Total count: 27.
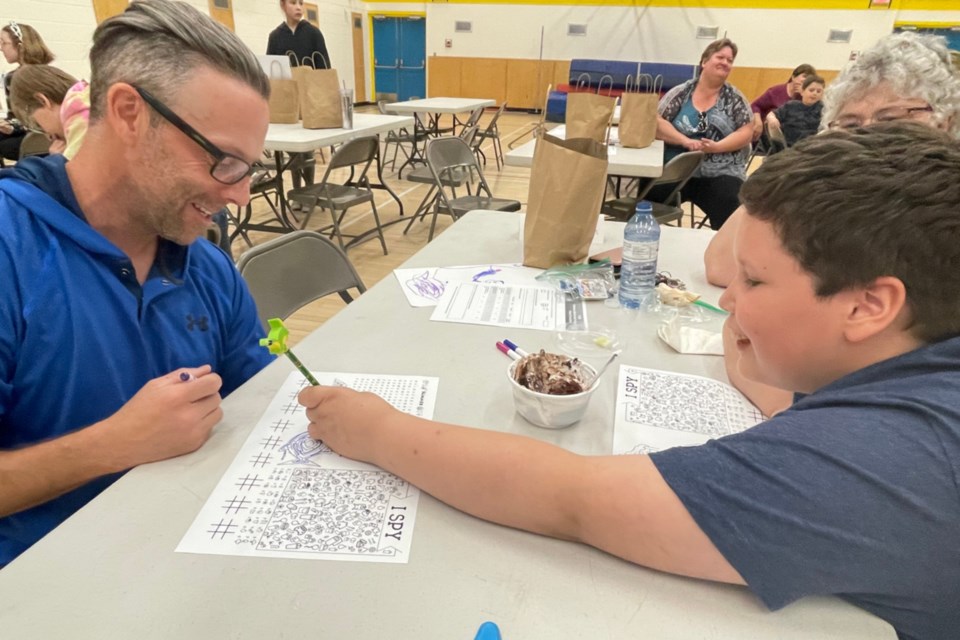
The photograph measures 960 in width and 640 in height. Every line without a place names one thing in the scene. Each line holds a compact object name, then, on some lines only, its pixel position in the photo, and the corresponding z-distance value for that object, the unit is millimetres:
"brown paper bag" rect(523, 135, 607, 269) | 1479
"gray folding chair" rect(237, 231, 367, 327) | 1416
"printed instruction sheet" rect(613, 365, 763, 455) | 854
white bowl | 842
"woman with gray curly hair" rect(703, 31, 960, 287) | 1384
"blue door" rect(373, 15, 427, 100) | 12672
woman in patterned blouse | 3529
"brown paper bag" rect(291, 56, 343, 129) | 3613
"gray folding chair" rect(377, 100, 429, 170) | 6098
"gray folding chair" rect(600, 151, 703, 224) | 3135
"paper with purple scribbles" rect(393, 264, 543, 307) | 1380
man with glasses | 799
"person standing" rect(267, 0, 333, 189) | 5664
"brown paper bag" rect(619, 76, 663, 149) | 3359
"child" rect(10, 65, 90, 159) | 2256
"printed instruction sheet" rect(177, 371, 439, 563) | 646
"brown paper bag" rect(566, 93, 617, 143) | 2119
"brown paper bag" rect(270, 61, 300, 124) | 3721
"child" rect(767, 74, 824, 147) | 4715
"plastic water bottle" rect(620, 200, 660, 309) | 1370
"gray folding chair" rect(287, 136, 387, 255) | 3439
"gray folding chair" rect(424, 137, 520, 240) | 3438
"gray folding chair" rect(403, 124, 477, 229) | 4020
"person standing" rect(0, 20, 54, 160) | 4191
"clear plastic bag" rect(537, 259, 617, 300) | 1410
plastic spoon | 891
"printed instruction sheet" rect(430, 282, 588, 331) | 1248
